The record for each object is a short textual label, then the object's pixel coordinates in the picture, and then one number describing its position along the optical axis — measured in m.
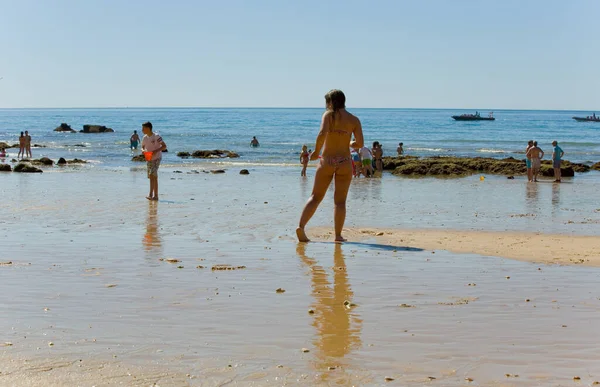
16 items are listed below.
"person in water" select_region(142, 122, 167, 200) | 15.28
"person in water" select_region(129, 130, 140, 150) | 43.41
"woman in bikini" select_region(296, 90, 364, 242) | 9.28
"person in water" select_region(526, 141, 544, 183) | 24.36
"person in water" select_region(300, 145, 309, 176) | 26.23
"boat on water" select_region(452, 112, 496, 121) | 105.94
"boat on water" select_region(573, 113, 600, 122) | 104.26
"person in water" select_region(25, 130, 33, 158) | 36.92
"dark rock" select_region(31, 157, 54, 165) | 29.80
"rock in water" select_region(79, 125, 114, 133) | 72.62
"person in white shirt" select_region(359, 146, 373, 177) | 24.85
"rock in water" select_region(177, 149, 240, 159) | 39.69
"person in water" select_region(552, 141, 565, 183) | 24.55
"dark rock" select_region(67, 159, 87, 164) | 32.25
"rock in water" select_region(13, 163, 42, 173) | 23.95
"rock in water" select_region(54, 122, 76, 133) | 77.50
